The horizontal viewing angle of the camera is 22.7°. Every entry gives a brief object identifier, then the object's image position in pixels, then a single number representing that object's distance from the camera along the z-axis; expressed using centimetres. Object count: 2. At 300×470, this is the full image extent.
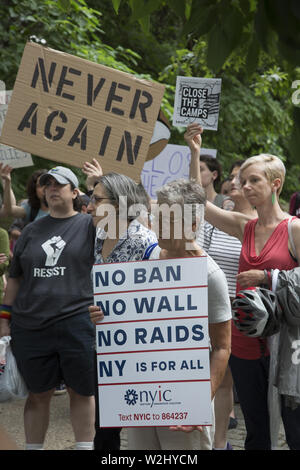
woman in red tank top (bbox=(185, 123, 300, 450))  394
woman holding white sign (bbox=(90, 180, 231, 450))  342
